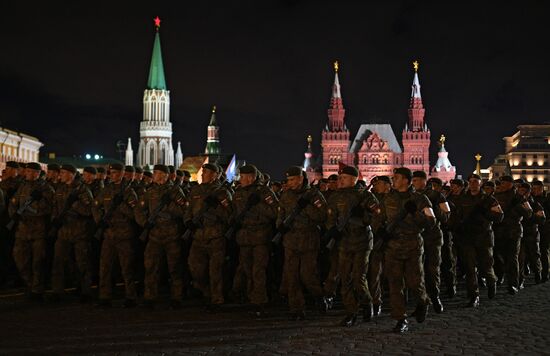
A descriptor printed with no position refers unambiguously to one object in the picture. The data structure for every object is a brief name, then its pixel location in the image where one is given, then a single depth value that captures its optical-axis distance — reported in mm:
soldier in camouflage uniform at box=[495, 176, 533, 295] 13453
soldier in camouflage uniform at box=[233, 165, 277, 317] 10508
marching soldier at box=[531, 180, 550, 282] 15852
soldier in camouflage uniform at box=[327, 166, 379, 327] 9844
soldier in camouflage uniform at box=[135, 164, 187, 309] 11055
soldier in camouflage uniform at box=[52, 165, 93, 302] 11664
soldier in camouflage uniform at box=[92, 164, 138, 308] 11242
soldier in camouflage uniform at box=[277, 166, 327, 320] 10258
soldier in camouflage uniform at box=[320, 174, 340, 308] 11281
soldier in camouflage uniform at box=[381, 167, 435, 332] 9469
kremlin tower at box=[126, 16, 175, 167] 131250
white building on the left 68375
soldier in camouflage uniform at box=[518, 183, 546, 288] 14969
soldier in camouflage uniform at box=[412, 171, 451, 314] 10984
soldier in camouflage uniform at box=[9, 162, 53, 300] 11797
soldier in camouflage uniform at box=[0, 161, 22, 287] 13453
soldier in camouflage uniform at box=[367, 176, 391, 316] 10367
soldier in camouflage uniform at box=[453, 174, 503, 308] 12195
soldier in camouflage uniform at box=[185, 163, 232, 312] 10734
